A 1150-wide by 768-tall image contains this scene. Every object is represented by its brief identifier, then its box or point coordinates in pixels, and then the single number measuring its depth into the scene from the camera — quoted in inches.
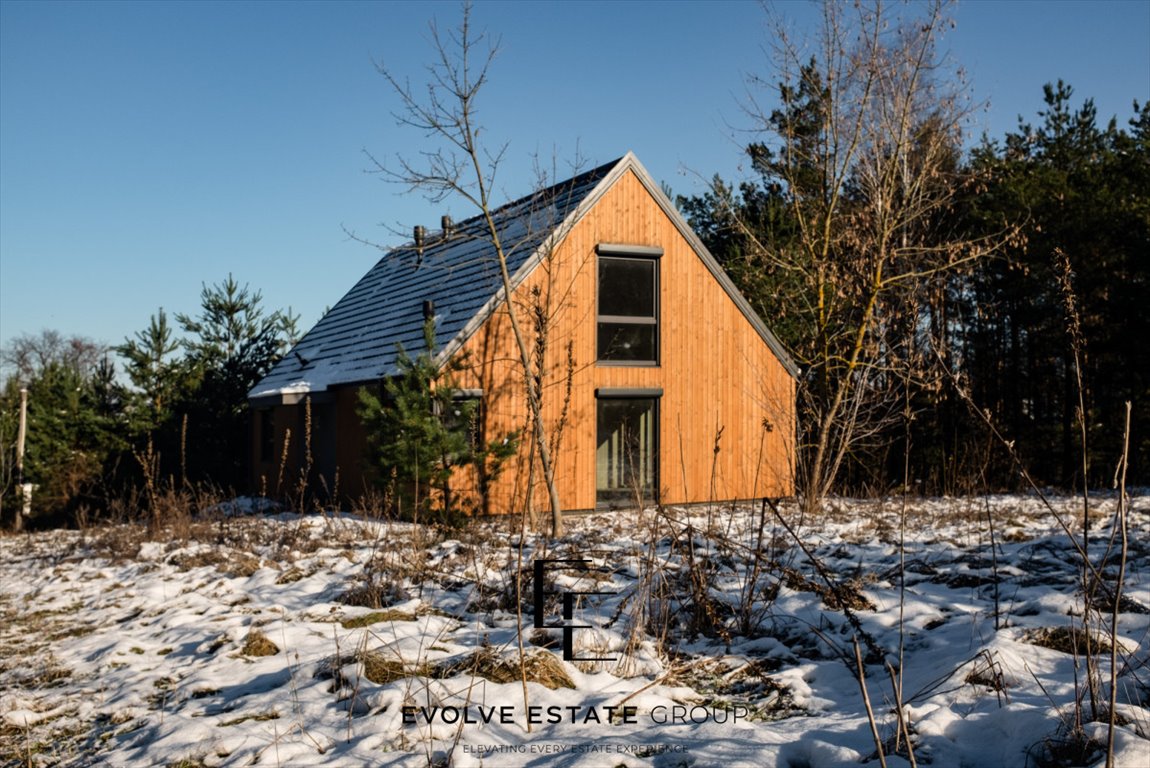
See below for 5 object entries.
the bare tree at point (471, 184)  473.7
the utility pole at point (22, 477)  734.9
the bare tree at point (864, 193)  606.9
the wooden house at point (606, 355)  579.2
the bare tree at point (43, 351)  2090.3
